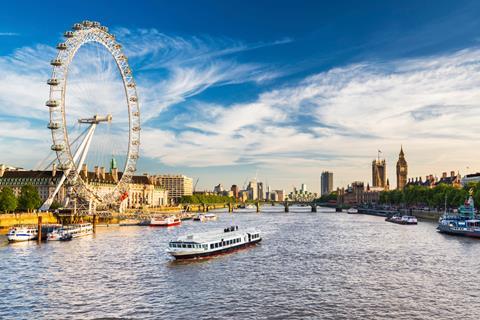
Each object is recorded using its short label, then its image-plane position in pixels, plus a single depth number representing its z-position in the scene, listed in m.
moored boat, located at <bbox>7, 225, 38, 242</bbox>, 77.94
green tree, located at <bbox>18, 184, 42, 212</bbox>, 120.12
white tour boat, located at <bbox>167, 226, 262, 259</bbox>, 62.53
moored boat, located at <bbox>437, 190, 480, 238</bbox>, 91.62
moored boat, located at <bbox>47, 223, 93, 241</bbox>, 85.31
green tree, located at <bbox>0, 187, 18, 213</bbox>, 108.38
